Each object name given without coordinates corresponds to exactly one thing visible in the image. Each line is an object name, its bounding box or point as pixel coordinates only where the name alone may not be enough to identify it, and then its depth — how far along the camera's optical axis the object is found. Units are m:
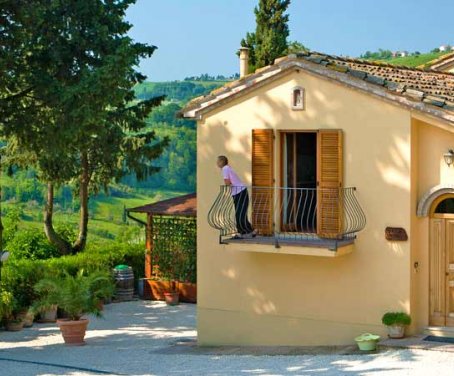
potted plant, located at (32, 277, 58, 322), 19.61
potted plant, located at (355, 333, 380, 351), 15.99
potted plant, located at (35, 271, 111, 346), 19.31
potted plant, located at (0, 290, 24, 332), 22.39
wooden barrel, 27.25
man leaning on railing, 18.08
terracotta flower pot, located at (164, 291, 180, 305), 26.48
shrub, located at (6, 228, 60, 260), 30.20
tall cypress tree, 34.06
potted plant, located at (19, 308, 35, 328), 23.22
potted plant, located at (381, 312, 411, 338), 16.42
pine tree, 22.00
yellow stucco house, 16.67
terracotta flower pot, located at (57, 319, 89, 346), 19.56
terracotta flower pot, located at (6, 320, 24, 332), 22.80
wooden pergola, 26.72
